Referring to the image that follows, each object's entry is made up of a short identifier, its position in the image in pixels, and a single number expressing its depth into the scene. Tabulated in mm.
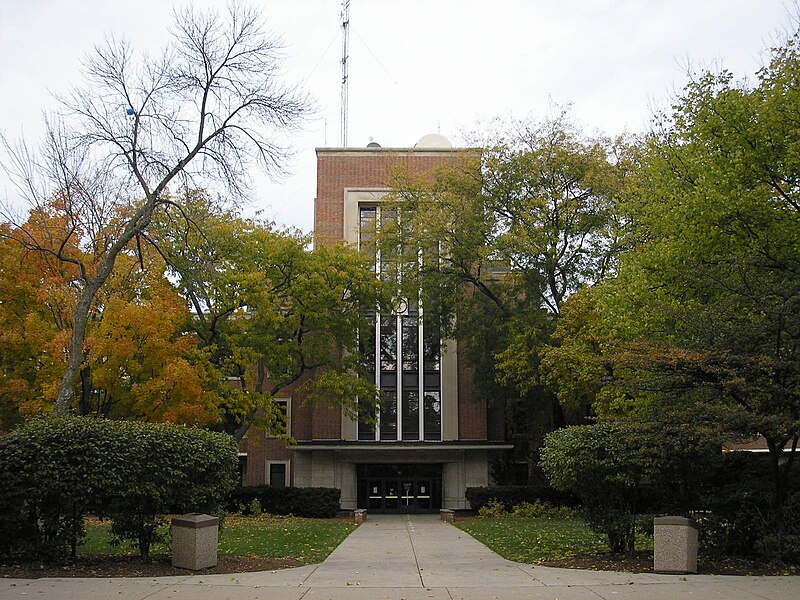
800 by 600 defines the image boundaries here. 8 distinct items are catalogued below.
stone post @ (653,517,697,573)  12266
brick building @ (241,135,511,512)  37625
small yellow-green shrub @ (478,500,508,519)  33219
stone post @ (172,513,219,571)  12398
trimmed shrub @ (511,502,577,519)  31670
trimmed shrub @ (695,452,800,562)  12961
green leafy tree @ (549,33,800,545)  13195
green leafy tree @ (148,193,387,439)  30219
